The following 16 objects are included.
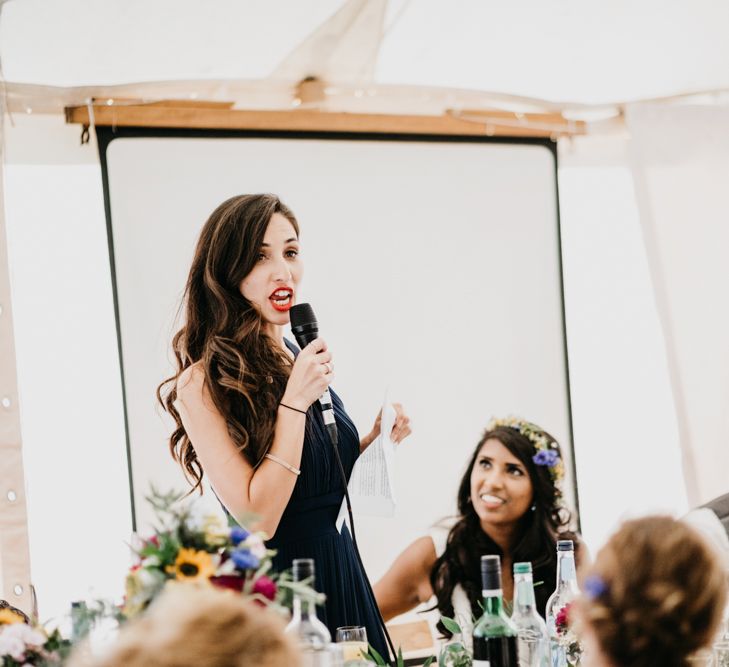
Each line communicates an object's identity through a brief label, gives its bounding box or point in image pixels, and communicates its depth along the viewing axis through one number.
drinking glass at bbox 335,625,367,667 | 3.22
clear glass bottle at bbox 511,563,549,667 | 3.37
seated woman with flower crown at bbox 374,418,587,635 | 4.56
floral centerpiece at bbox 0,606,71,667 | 2.97
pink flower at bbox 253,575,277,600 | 2.91
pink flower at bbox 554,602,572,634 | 3.44
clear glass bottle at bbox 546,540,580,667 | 3.43
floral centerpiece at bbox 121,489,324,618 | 2.90
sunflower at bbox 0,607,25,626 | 3.05
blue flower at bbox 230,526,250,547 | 2.94
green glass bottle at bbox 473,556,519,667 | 3.15
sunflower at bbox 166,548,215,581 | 2.90
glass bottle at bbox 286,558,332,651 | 3.00
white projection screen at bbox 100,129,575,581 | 4.64
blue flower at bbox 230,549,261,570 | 2.92
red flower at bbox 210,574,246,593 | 2.93
